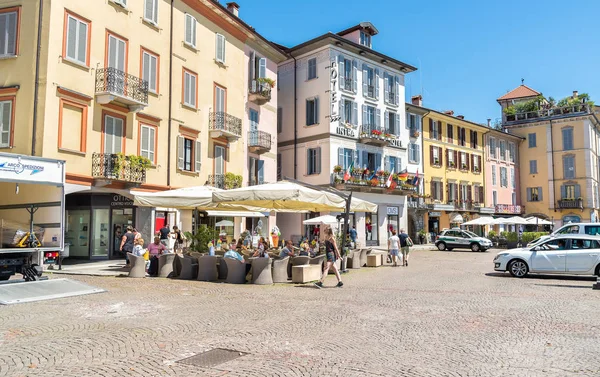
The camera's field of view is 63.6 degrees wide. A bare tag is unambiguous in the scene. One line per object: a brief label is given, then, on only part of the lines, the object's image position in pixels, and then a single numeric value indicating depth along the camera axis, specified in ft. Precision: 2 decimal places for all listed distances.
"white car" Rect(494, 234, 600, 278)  48.62
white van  68.90
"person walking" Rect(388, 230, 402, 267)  67.21
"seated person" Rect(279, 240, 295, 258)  48.75
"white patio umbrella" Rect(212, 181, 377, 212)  44.87
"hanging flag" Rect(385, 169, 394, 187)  118.00
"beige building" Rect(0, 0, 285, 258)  57.67
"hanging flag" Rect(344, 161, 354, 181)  109.09
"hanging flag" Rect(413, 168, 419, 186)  127.95
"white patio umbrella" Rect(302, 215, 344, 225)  89.02
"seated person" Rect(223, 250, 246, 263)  45.31
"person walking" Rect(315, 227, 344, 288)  42.37
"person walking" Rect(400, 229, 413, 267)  66.69
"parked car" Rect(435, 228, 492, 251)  108.78
